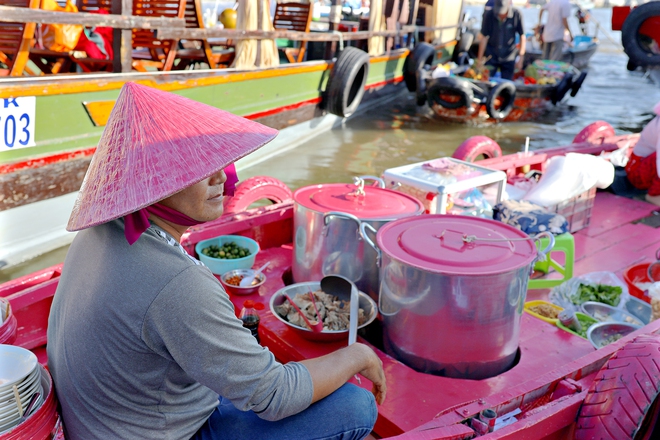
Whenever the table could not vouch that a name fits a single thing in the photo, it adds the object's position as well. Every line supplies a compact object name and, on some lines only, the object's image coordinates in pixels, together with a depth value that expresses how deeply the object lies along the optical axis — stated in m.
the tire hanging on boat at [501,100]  9.74
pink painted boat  1.94
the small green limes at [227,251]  3.26
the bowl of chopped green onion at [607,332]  2.73
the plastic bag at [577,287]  3.12
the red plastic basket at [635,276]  3.28
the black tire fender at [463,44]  15.59
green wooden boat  4.38
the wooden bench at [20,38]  4.30
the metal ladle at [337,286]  2.71
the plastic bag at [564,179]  3.87
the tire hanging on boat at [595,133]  5.72
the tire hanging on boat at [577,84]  11.35
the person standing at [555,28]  12.45
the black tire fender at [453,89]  9.62
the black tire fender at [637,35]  8.75
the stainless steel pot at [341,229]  2.82
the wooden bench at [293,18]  7.75
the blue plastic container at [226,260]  3.19
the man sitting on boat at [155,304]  1.34
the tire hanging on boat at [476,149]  5.14
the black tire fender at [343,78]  8.56
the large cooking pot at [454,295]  2.29
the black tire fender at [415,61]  12.06
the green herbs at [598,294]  3.12
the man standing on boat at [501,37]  10.20
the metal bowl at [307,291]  2.53
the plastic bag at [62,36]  5.77
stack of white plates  1.37
